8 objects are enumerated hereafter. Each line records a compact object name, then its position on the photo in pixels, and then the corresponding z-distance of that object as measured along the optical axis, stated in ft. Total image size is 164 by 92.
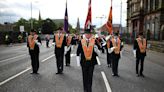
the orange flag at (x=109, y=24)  24.81
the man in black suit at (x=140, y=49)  21.19
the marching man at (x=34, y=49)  21.51
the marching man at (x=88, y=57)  13.81
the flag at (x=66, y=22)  25.50
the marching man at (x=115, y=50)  20.87
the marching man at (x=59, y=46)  21.71
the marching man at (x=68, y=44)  26.09
